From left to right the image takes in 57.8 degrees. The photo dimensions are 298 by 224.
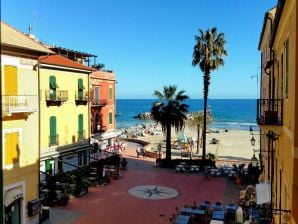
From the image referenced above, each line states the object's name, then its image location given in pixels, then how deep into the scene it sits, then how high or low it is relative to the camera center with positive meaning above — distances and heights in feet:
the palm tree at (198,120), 133.98 -8.97
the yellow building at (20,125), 41.03 -3.88
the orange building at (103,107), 89.96 -1.83
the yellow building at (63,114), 66.18 -3.52
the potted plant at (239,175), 74.51 -20.22
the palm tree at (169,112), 91.21 -3.43
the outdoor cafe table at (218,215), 48.92 -20.77
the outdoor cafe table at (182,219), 47.30 -20.89
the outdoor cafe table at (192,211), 50.61 -20.61
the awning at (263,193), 34.53 -12.37
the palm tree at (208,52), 92.70 +17.10
